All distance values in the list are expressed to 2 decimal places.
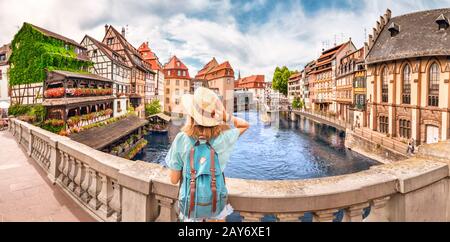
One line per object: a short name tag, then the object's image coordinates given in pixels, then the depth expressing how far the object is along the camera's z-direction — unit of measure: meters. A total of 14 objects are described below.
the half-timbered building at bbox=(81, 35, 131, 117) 31.47
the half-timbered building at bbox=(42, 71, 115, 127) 20.27
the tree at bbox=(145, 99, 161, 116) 43.12
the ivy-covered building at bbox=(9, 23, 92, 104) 23.19
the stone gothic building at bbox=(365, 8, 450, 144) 23.67
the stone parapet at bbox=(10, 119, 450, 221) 2.24
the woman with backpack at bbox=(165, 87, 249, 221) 2.06
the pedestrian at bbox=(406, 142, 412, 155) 22.90
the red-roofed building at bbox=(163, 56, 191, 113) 60.75
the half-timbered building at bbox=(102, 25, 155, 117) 38.47
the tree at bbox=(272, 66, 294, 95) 90.31
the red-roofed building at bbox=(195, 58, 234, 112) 56.06
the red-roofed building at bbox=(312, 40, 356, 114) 51.53
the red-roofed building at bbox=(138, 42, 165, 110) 53.58
